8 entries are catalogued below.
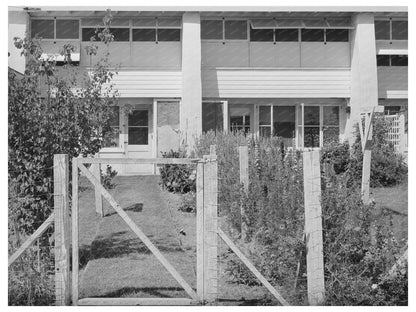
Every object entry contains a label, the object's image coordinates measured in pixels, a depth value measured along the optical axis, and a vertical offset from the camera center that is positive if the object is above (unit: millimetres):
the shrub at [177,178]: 15797 -746
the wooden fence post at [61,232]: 6402 -862
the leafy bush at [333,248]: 6453 -1088
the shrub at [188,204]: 13336 -1190
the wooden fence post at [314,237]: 6371 -911
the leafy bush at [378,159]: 17531 -273
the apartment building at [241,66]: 21297 +2990
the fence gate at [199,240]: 6516 -965
